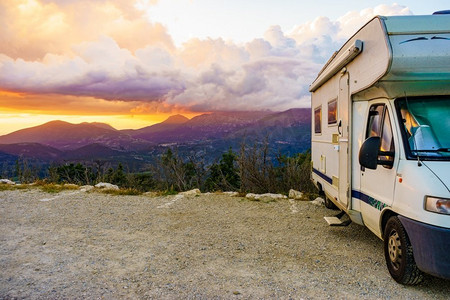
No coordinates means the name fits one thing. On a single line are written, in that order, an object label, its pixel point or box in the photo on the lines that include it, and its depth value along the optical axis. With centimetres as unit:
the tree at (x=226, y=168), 2462
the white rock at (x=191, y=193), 1079
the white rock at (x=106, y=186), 1172
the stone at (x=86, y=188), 1148
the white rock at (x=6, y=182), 1289
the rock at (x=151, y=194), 1089
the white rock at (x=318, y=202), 910
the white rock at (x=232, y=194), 1070
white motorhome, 372
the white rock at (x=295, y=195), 990
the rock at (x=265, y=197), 991
